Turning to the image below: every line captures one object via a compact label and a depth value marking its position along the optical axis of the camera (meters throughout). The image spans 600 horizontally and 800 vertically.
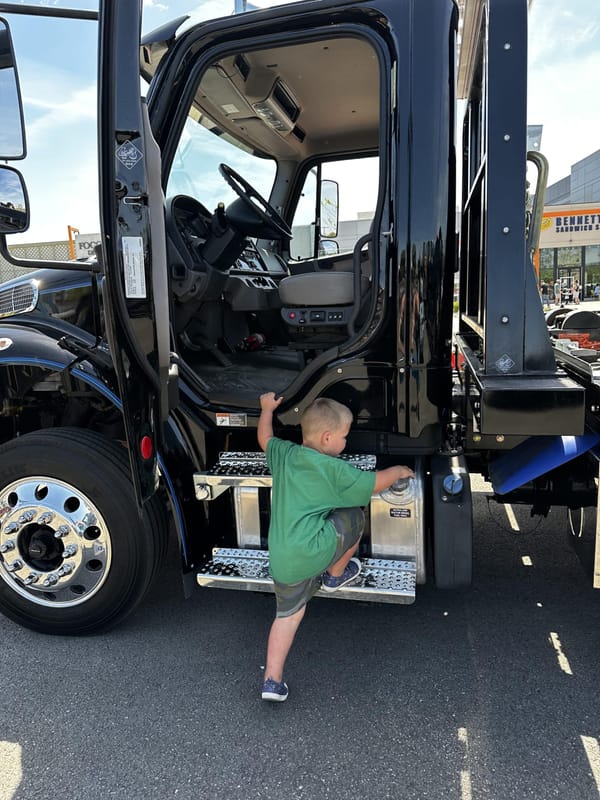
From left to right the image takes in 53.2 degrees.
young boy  2.18
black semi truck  2.06
